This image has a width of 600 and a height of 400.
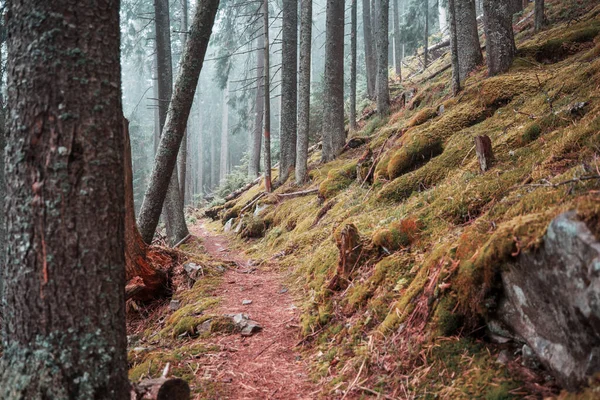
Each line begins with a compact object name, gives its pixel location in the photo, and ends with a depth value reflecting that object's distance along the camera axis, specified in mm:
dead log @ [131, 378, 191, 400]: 2464
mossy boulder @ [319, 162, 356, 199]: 8562
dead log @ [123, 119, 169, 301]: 5297
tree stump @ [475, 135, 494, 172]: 4434
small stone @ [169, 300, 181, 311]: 5423
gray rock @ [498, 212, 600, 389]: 1743
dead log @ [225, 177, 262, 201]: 19812
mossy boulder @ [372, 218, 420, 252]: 4102
